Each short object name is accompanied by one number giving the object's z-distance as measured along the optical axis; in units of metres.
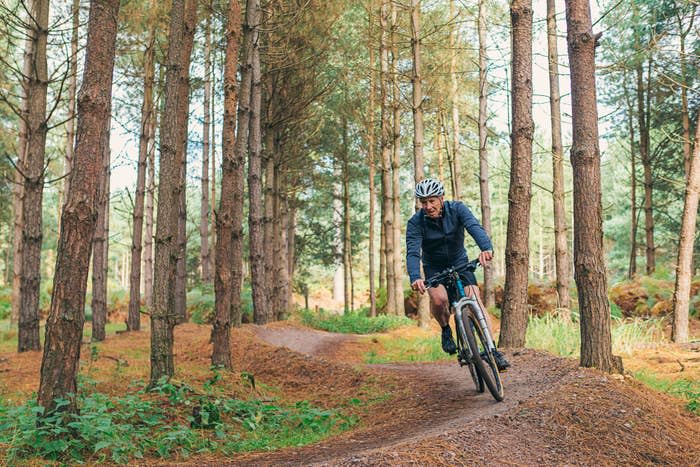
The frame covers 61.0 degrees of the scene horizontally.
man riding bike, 6.51
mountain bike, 6.23
